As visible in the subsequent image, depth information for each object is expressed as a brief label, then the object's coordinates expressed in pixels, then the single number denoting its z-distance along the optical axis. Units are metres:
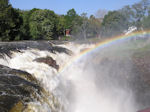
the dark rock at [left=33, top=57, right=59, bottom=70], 10.88
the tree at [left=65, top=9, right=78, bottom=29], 53.19
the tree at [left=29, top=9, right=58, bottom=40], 34.62
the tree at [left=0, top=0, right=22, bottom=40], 24.72
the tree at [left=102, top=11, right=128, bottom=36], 28.35
